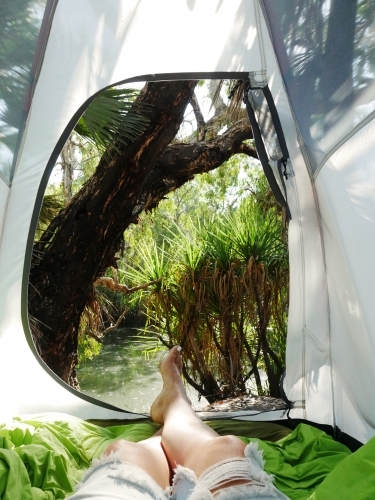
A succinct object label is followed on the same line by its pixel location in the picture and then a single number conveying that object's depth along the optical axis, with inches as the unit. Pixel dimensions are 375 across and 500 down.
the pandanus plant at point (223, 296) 152.4
